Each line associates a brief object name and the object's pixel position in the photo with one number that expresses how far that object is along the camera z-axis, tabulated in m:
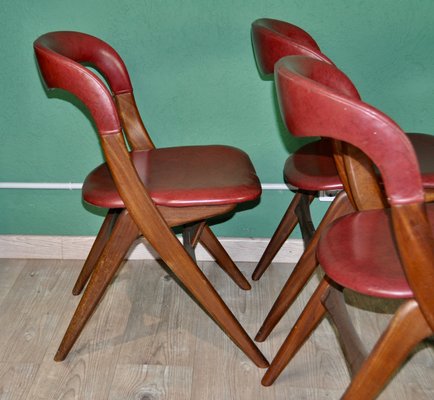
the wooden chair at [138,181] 1.55
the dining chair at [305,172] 1.61
